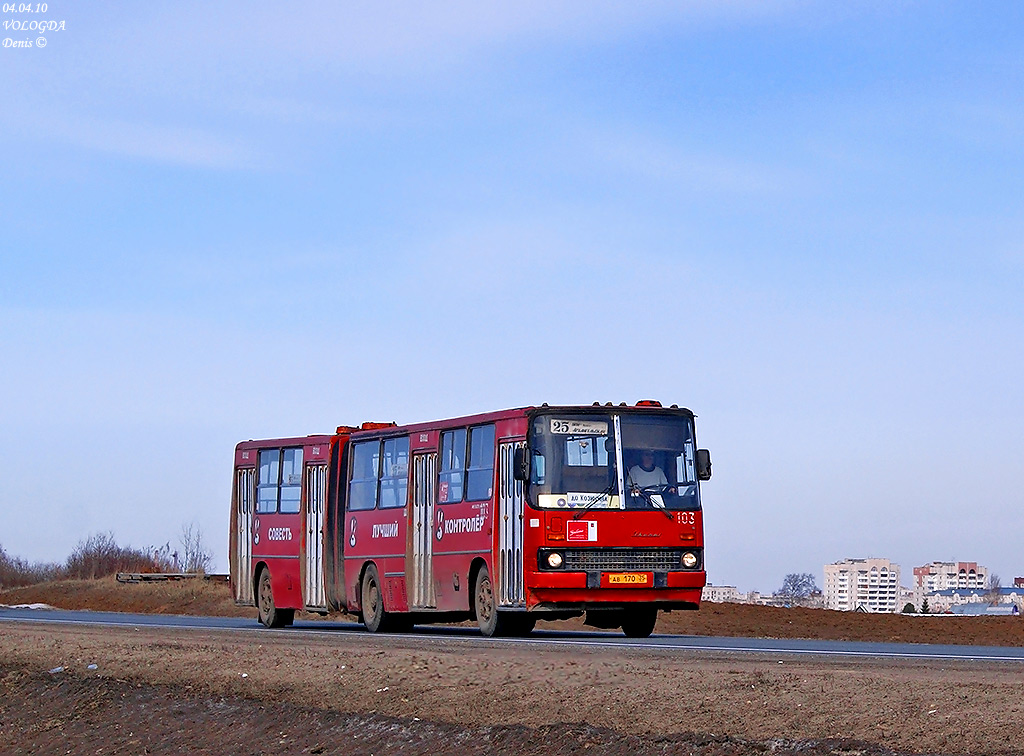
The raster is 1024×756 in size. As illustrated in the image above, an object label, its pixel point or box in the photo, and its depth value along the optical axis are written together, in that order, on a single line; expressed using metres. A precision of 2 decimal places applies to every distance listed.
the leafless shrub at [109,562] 84.17
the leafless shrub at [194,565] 74.59
